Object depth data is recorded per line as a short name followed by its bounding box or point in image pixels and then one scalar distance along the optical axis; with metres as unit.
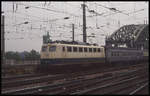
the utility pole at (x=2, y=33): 24.20
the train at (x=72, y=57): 24.44
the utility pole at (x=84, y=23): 33.67
